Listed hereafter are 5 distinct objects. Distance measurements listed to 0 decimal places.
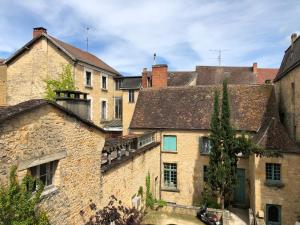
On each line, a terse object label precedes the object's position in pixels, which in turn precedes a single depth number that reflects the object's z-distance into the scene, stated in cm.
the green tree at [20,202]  579
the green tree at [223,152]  1543
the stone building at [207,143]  1445
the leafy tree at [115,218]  761
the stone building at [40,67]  2112
